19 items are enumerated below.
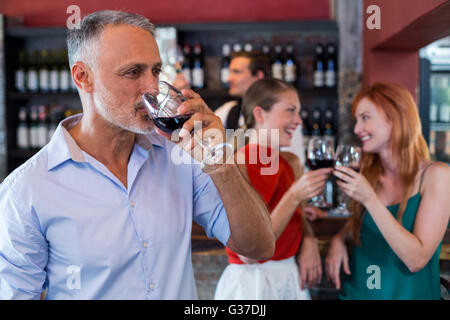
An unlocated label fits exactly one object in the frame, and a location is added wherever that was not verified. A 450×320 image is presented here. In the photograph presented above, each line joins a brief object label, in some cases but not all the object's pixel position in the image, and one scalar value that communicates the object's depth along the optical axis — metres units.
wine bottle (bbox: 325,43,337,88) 3.42
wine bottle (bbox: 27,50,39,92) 3.69
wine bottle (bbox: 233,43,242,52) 3.44
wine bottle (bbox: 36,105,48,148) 3.74
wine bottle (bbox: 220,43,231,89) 3.46
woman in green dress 1.39
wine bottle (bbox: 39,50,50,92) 3.67
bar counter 1.99
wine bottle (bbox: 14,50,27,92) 3.70
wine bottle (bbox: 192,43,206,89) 3.49
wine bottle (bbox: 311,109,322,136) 3.56
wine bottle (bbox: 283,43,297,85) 3.42
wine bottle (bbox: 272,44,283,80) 3.42
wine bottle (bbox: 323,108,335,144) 3.53
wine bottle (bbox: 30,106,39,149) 3.75
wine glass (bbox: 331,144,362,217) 1.51
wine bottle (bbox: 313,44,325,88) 3.43
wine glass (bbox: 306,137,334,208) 1.53
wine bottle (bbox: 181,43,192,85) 3.52
